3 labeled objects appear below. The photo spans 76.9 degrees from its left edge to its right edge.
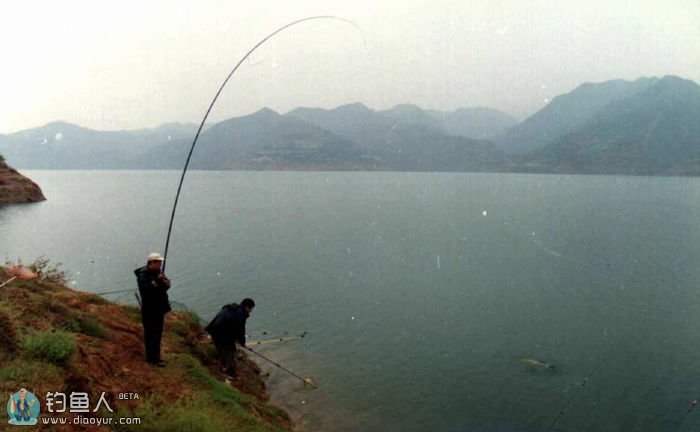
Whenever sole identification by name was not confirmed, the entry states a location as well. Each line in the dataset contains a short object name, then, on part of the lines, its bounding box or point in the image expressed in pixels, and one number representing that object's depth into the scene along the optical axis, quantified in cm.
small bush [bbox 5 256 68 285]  1502
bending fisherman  1251
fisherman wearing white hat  928
